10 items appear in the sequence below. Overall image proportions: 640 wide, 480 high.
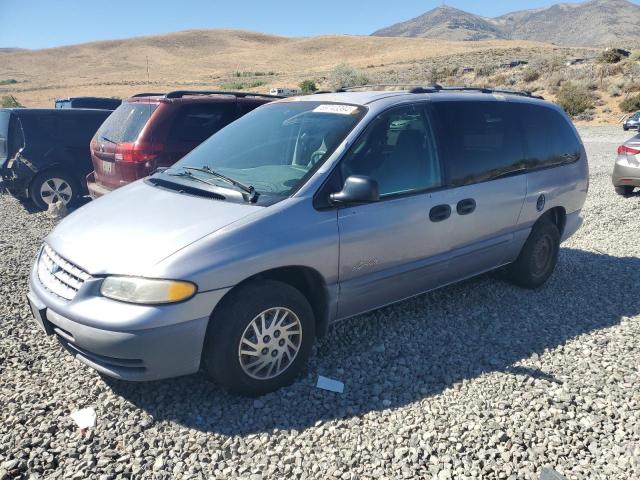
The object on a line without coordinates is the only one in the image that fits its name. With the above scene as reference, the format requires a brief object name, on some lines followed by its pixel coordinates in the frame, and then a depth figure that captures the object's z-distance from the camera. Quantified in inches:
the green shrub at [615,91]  1105.4
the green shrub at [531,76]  1300.4
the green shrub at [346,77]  1660.1
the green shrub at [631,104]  988.6
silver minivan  112.0
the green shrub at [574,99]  1037.8
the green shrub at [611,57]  1348.4
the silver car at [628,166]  354.9
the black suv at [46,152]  330.0
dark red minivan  245.1
